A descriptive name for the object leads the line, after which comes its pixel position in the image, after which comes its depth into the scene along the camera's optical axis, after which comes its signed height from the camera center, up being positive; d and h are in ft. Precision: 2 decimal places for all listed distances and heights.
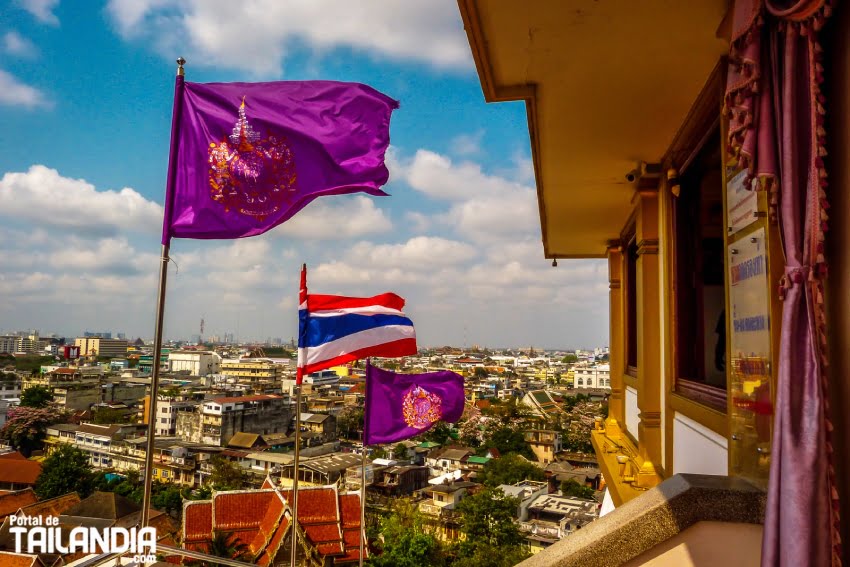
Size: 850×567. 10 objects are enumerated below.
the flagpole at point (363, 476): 24.17 -5.95
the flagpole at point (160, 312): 8.05 +0.34
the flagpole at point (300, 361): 14.33 -0.68
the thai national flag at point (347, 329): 18.95 +0.36
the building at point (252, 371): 333.66 -18.67
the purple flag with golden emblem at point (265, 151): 9.82 +3.14
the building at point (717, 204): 5.45 +1.90
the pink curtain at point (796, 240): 5.20 +1.01
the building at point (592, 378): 336.49 -17.97
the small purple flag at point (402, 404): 24.63 -2.59
